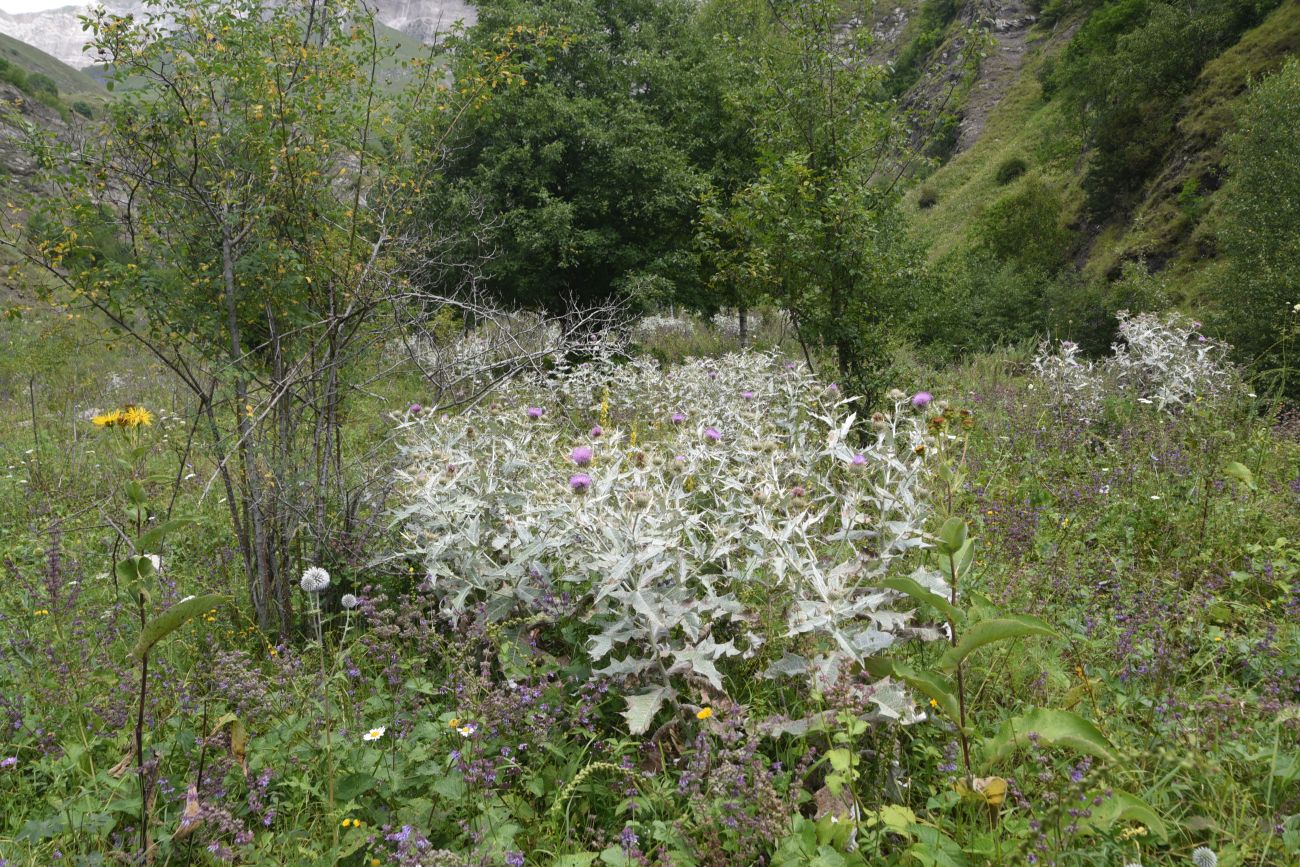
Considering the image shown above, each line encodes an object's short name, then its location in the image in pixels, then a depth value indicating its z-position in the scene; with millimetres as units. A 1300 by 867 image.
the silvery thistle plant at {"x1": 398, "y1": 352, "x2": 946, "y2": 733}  2041
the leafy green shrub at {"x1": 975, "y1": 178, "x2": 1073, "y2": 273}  21750
